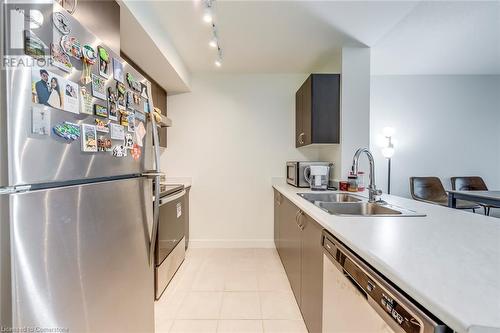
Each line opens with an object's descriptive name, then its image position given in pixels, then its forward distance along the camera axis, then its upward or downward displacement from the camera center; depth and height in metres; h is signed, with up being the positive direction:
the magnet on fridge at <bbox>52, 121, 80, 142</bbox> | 0.66 +0.09
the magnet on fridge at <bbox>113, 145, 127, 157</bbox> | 0.94 +0.05
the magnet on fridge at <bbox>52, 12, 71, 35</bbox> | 0.66 +0.42
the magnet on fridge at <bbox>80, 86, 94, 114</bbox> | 0.75 +0.21
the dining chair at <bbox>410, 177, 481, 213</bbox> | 3.35 -0.40
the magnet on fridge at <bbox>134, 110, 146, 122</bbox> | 1.12 +0.24
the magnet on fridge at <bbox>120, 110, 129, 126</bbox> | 0.99 +0.20
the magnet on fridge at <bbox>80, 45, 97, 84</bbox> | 0.77 +0.35
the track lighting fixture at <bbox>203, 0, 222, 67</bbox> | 1.58 +1.13
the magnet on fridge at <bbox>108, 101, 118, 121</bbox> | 0.91 +0.21
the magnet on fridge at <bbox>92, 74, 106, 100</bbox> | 0.81 +0.28
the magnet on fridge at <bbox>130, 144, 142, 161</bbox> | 1.09 +0.05
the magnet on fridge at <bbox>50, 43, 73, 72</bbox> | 0.65 +0.31
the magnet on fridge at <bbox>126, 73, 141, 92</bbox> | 1.07 +0.39
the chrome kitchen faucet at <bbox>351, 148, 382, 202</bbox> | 1.63 -0.19
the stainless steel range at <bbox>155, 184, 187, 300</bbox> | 1.88 -0.70
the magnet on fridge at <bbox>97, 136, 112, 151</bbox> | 0.84 +0.07
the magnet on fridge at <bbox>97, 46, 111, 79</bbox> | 0.85 +0.39
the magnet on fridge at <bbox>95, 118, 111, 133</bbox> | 0.83 +0.14
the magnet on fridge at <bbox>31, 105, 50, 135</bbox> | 0.59 +0.11
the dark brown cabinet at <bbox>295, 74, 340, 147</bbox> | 2.39 +0.58
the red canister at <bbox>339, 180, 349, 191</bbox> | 2.33 -0.23
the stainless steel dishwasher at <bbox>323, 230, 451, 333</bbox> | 0.56 -0.43
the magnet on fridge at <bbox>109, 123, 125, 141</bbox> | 0.92 +0.13
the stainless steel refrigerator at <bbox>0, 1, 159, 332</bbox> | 0.55 -0.19
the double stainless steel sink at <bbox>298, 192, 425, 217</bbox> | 1.38 -0.31
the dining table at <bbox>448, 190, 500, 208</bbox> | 2.20 -0.35
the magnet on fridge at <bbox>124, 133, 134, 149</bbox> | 1.02 +0.10
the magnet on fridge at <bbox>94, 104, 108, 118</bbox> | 0.81 +0.19
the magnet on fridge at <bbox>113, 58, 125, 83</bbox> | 0.95 +0.39
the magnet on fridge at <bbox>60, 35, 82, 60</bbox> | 0.69 +0.37
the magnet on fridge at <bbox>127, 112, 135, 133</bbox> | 1.05 +0.19
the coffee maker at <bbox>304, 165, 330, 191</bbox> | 2.46 -0.15
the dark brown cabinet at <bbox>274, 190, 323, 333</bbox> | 1.25 -0.69
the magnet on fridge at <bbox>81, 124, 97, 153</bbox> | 0.76 +0.08
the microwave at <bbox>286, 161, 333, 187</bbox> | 2.63 -0.11
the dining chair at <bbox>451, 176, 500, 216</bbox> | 3.47 -0.31
